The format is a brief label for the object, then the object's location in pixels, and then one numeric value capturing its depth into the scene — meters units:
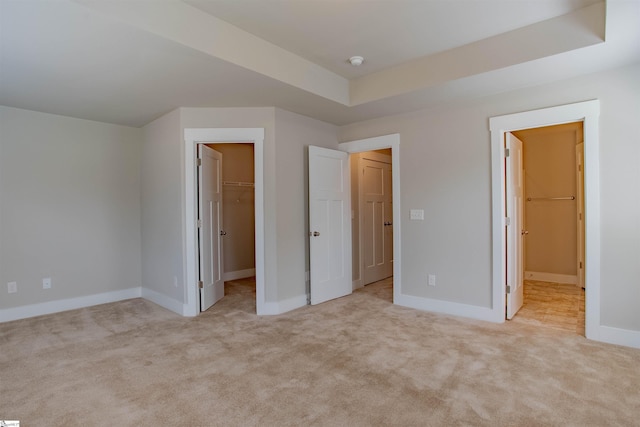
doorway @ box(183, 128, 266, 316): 3.77
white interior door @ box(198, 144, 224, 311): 3.87
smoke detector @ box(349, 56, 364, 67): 3.17
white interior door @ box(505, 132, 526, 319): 3.47
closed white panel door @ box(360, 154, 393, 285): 5.18
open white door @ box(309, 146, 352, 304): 4.12
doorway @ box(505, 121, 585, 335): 4.95
